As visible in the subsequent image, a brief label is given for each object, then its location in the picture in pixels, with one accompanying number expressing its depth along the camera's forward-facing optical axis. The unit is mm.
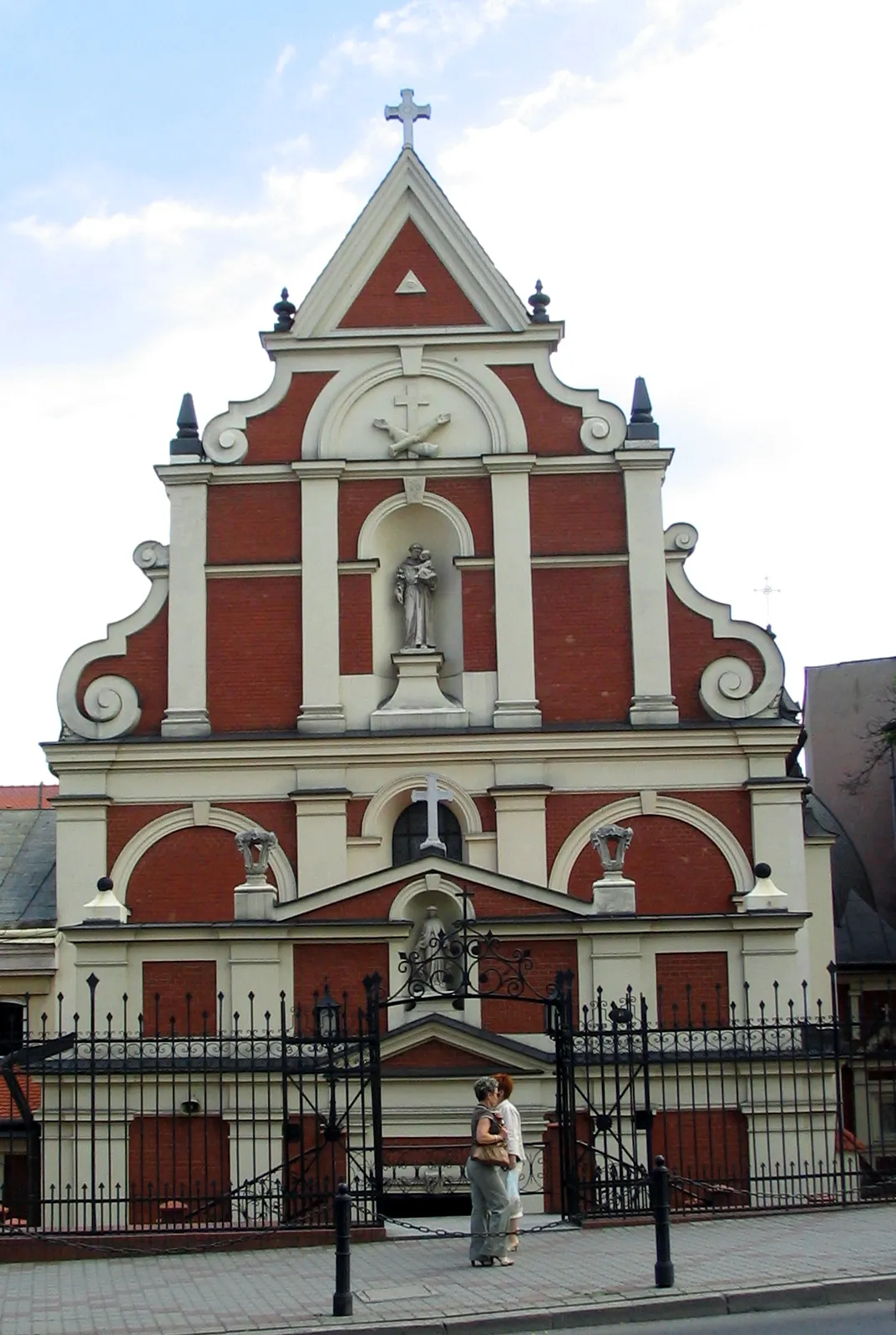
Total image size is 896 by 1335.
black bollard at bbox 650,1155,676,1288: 12969
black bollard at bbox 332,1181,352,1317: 12508
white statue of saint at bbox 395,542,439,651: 26172
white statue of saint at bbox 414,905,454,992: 19630
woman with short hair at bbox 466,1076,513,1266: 14414
